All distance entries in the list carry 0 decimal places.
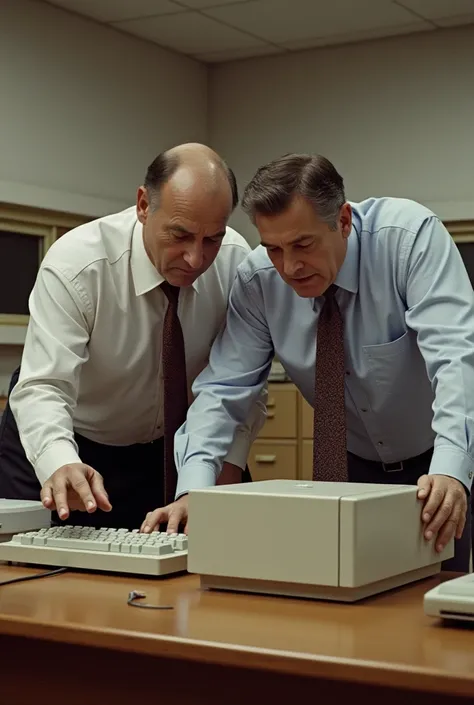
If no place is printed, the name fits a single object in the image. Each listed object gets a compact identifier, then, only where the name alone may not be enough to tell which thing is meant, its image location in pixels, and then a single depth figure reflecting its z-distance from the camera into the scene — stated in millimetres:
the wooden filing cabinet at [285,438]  5982
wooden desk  1920
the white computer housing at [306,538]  2129
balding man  2691
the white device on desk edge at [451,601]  2022
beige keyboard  2321
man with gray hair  2564
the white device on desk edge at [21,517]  2525
